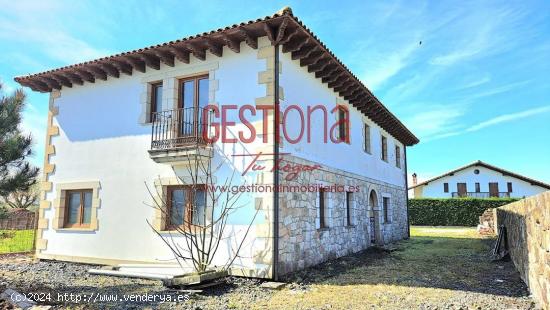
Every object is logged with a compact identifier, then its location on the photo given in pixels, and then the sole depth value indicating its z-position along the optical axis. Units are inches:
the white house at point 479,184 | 1432.1
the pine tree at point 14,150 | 347.6
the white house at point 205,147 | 296.8
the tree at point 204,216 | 293.7
